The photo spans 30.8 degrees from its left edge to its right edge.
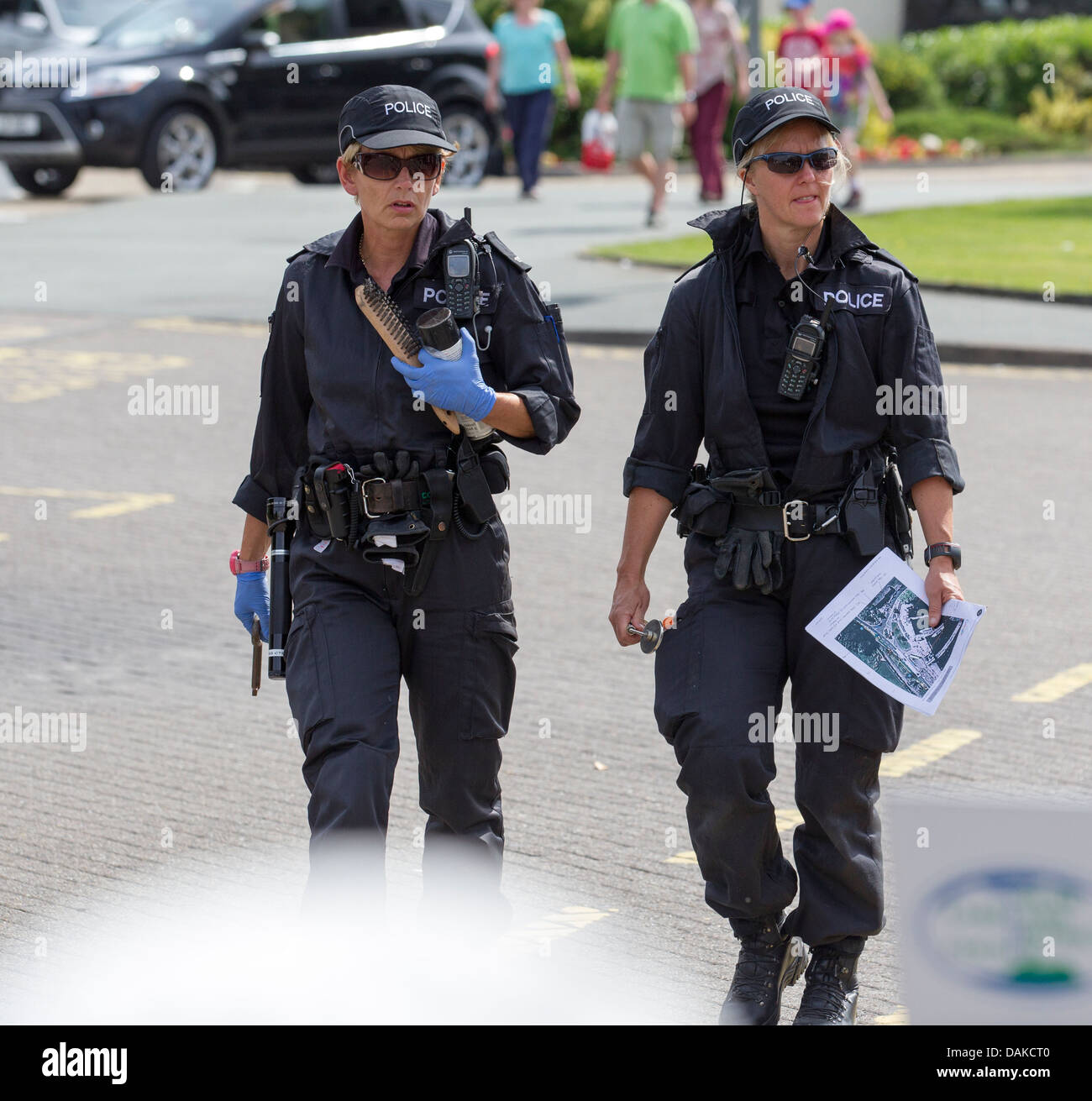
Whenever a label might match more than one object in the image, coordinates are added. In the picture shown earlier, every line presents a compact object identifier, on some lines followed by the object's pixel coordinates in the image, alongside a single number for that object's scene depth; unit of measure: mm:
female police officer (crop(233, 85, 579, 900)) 4117
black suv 19547
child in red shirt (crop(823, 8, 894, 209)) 18766
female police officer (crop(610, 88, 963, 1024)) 4023
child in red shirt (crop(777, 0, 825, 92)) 18047
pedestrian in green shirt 17922
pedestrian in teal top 19812
